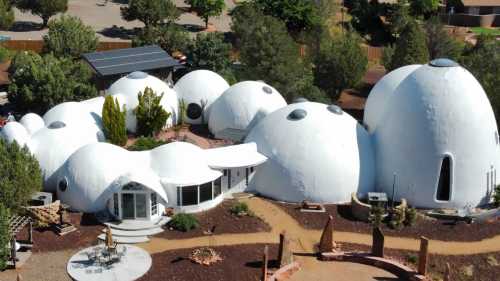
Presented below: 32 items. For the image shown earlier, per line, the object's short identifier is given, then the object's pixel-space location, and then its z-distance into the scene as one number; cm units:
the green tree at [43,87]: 5262
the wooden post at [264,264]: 3164
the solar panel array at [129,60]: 5750
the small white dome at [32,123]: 4362
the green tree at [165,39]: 7081
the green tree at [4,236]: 3131
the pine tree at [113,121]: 4509
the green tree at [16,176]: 3506
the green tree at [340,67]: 5988
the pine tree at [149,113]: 4794
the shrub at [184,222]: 3691
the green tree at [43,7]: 8438
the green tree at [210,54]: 6450
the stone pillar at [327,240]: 3488
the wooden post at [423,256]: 3269
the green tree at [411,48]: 6109
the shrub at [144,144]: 4353
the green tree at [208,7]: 9025
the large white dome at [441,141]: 3900
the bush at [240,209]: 3884
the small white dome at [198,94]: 5178
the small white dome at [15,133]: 4084
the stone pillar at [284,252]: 3344
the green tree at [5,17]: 8106
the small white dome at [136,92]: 4947
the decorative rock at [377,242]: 3462
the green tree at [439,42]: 6812
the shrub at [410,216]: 3816
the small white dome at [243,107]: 4812
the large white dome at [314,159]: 4025
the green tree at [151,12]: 8119
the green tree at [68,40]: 6600
